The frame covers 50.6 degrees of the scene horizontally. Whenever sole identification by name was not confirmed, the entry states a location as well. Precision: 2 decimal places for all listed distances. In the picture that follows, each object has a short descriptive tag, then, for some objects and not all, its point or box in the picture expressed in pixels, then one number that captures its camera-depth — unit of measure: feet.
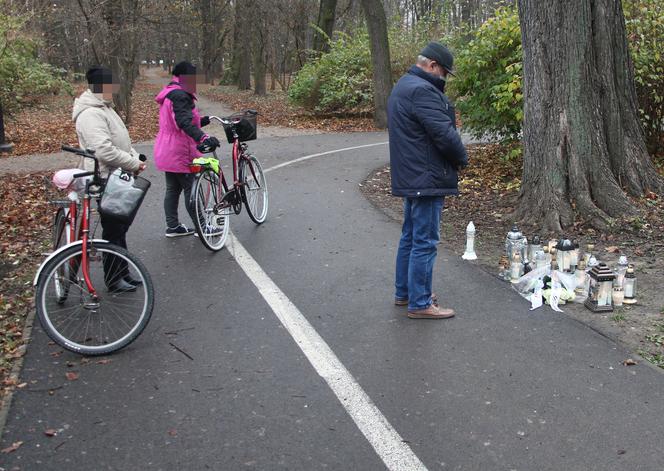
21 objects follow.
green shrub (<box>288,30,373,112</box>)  70.08
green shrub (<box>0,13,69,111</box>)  52.11
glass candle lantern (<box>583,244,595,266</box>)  20.21
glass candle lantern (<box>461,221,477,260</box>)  23.06
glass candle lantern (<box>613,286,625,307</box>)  18.67
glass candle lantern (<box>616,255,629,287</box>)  18.74
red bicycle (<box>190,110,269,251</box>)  23.86
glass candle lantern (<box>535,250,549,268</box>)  20.21
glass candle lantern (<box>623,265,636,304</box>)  18.94
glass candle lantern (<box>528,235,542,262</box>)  21.36
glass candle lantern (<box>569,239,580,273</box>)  20.40
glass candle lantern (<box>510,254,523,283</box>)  20.66
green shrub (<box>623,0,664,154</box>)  34.78
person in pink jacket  23.72
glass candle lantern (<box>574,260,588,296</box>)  19.56
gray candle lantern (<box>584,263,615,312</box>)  18.38
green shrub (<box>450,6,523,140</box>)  36.09
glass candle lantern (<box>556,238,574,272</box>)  20.12
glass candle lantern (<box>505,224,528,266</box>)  20.99
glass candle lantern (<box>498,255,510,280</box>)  21.25
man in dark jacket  16.61
